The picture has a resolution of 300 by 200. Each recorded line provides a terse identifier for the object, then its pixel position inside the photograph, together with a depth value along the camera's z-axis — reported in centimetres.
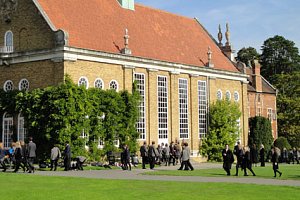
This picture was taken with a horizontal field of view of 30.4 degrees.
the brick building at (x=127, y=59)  3859
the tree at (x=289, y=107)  7789
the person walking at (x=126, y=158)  3376
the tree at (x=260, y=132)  5643
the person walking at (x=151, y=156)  3444
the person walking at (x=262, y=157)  4139
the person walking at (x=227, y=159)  2906
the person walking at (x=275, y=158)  2747
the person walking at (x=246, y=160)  2867
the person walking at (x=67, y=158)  3219
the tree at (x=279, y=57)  10106
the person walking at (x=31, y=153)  3030
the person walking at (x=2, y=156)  3212
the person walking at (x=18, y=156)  3017
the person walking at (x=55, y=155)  3209
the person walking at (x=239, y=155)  2912
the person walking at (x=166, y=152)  3966
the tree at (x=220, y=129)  4988
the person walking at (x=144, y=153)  3562
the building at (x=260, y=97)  6906
